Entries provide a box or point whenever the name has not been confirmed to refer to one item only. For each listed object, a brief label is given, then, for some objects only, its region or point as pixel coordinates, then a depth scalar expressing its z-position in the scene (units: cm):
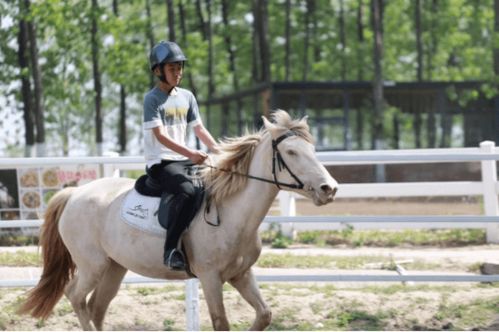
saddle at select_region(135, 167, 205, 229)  1469
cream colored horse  1429
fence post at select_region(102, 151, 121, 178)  2264
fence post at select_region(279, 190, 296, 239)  2964
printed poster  2820
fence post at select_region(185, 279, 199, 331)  1839
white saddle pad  1516
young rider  1458
